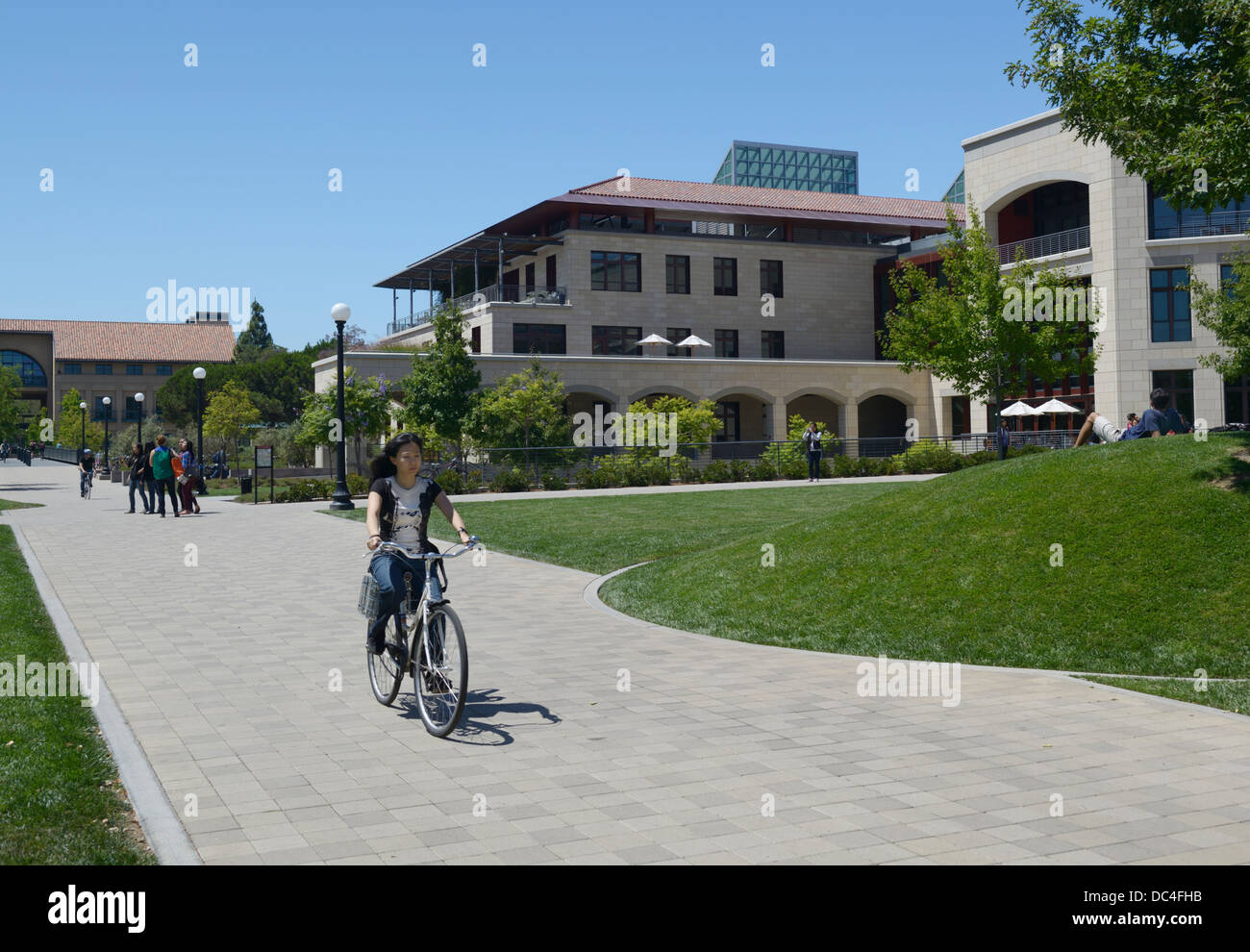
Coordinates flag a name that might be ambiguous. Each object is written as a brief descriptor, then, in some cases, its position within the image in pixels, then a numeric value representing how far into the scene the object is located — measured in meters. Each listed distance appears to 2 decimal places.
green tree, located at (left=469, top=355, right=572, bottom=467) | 39.62
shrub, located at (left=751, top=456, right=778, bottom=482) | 39.41
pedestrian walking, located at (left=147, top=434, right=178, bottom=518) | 26.03
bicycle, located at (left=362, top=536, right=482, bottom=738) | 6.56
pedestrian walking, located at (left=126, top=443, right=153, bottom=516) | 27.41
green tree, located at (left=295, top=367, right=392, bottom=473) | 37.97
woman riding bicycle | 7.20
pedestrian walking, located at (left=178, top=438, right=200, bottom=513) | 26.72
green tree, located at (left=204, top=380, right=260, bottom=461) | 70.69
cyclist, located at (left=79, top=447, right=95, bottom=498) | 35.59
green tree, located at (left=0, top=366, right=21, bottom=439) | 42.82
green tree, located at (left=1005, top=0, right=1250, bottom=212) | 9.72
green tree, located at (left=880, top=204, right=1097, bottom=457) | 38.16
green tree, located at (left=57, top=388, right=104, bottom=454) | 92.19
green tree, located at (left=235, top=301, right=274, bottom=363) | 127.12
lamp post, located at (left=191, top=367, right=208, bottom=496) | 33.86
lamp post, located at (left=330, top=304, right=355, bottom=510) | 27.73
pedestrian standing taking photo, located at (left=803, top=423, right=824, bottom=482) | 37.30
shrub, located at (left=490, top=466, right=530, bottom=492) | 35.59
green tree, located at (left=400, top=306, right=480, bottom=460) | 41.53
